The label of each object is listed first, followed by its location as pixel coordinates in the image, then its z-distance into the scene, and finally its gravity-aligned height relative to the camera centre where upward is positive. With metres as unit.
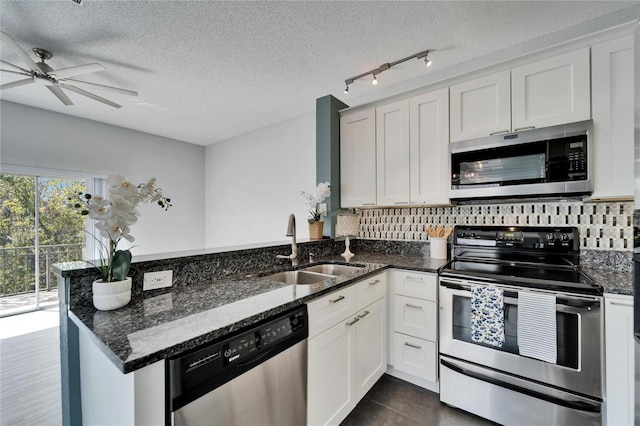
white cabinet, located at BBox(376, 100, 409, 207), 2.39 +0.53
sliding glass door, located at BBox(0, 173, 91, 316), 3.47 -0.31
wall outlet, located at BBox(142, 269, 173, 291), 1.29 -0.34
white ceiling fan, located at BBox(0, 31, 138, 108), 2.01 +1.11
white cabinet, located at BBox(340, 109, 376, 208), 2.58 +0.53
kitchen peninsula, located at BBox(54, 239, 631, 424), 0.73 -0.40
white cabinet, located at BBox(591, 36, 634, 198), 1.58 +0.56
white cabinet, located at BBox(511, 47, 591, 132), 1.69 +0.80
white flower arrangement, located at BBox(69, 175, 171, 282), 1.03 +0.00
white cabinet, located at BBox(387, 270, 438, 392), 1.88 -0.88
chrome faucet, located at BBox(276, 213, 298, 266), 1.97 -0.23
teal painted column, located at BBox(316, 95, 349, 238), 2.72 +0.63
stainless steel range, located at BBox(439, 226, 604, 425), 1.40 -0.76
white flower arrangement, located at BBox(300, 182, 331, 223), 2.41 +0.15
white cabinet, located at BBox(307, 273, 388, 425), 1.32 -0.83
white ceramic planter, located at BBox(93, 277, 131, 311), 1.05 -0.33
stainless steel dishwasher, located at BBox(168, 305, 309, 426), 0.80 -0.60
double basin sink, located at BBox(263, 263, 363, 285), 1.85 -0.47
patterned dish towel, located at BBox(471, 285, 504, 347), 1.58 -0.66
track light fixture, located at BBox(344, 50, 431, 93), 2.20 +1.30
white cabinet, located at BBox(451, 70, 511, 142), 1.94 +0.79
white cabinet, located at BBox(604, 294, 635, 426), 1.31 -0.78
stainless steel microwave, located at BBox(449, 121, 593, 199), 1.69 +0.32
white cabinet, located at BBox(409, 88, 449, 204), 2.18 +0.54
